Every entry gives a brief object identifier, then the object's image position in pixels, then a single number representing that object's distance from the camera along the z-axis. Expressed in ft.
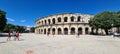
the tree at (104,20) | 48.25
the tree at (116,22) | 48.08
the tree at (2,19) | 44.55
